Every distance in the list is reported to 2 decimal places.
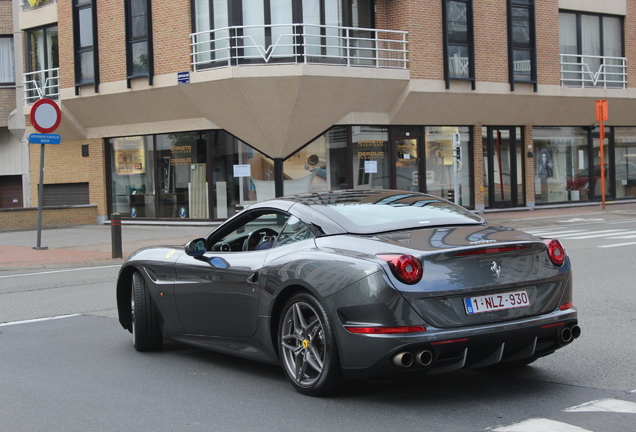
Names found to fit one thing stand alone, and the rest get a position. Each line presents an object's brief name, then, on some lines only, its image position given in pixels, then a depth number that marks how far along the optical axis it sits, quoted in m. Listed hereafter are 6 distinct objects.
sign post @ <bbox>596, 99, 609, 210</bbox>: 26.19
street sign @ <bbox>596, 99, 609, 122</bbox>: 26.19
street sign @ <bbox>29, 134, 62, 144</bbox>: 17.23
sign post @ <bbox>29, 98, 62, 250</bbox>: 17.25
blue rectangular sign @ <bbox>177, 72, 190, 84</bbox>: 22.92
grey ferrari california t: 4.70
